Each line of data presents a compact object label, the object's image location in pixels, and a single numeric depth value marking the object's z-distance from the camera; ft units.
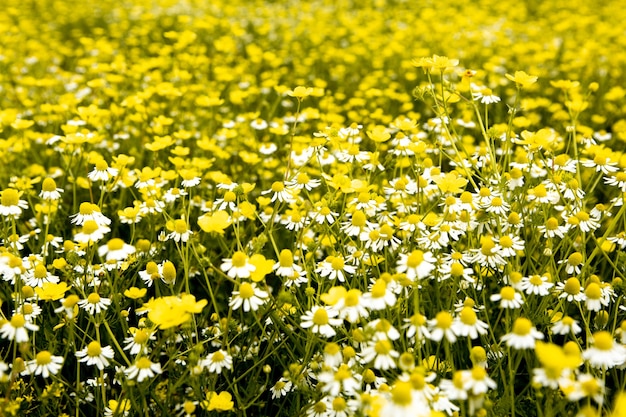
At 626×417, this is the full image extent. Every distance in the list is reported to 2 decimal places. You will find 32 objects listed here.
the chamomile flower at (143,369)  3.01
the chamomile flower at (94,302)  3.19
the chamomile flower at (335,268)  3.19
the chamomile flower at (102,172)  3.54
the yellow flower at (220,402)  3.06
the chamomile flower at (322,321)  3.02
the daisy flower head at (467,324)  2.96
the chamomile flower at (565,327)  2.96
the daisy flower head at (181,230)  3.27
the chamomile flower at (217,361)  3.08
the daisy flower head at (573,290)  3.12
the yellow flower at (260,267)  3.01
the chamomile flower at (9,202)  3.34
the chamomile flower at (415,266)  3.04
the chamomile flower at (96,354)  3.10
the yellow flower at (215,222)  3.06
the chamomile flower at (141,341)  3.05
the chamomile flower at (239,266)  3.03
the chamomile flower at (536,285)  3.11
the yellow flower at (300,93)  3.46
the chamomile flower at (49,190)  3.46
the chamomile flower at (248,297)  3.00
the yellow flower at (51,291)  3.18
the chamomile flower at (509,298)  3.02
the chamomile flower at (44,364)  3.06
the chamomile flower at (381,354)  2.89
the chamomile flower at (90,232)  3.17
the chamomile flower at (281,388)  3.17
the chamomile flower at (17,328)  3.02
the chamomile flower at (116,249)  3.06
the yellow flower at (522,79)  3.39
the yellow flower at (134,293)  3.24
